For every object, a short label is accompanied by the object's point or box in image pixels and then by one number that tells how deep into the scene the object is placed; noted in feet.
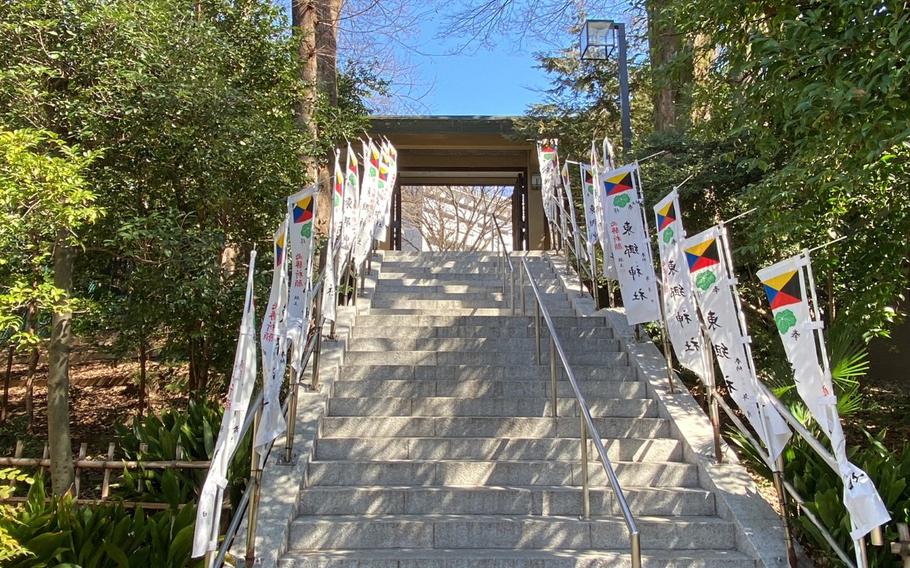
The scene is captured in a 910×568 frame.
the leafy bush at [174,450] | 15.12
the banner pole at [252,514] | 12.26
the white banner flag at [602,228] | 22.47
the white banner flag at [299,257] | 15.67
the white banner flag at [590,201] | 25.45
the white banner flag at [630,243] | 19.34
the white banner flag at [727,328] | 12.84
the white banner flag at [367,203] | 25.99
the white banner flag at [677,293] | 16.11
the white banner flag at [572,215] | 27.71
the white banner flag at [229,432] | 10.06
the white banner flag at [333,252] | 19.24
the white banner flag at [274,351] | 13.28
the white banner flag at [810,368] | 10.27
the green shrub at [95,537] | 11.49
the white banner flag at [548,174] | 34.17
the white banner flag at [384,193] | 29.25
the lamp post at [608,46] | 28.63
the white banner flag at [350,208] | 23.06
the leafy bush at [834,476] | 11.84
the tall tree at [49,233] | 12.88
